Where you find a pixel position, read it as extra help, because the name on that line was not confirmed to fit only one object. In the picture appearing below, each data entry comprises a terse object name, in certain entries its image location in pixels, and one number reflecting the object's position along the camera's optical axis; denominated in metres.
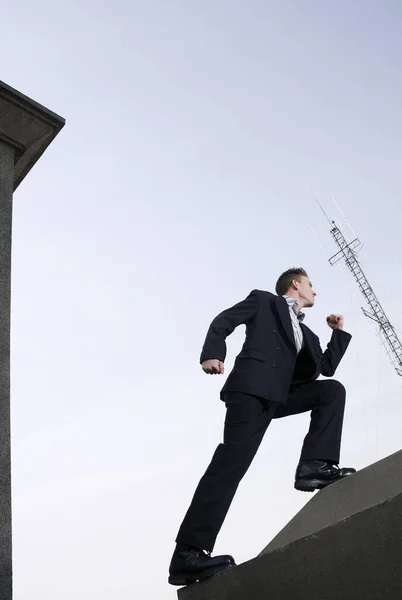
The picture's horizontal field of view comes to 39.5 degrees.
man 2.73
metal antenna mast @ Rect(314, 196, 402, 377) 18.30
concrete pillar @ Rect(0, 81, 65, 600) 2.59
